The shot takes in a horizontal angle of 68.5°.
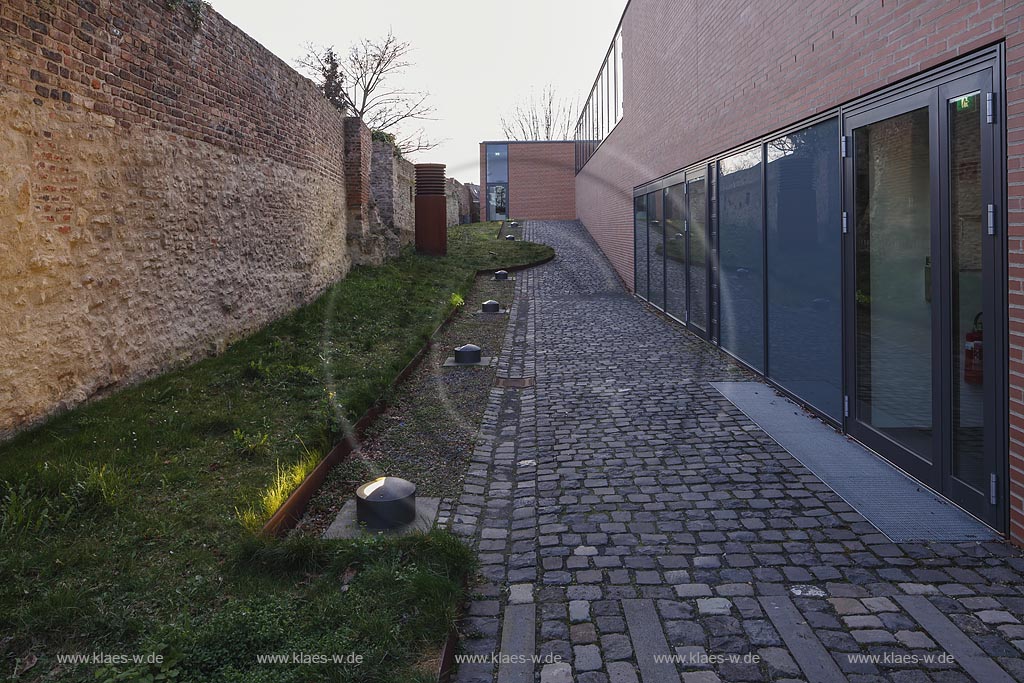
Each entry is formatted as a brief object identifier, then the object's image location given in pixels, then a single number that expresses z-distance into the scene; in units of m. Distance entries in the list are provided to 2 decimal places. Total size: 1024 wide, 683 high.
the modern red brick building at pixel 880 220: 3.84
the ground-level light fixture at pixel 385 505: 4.16
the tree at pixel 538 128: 65.88
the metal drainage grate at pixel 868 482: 4.02
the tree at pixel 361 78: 33.97
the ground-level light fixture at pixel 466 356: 9.11
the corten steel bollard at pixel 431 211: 20.94
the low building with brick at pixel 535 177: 42.12
